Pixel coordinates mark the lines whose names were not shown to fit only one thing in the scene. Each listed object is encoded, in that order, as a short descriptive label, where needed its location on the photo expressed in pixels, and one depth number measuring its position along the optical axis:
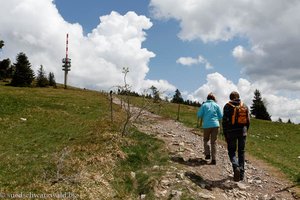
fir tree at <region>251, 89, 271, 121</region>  51.10
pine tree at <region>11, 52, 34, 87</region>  52.60
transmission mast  62.26
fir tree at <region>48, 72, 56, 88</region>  63.20
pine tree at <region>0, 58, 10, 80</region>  54.38
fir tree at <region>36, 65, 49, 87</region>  59.17
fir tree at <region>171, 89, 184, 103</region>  60.98
